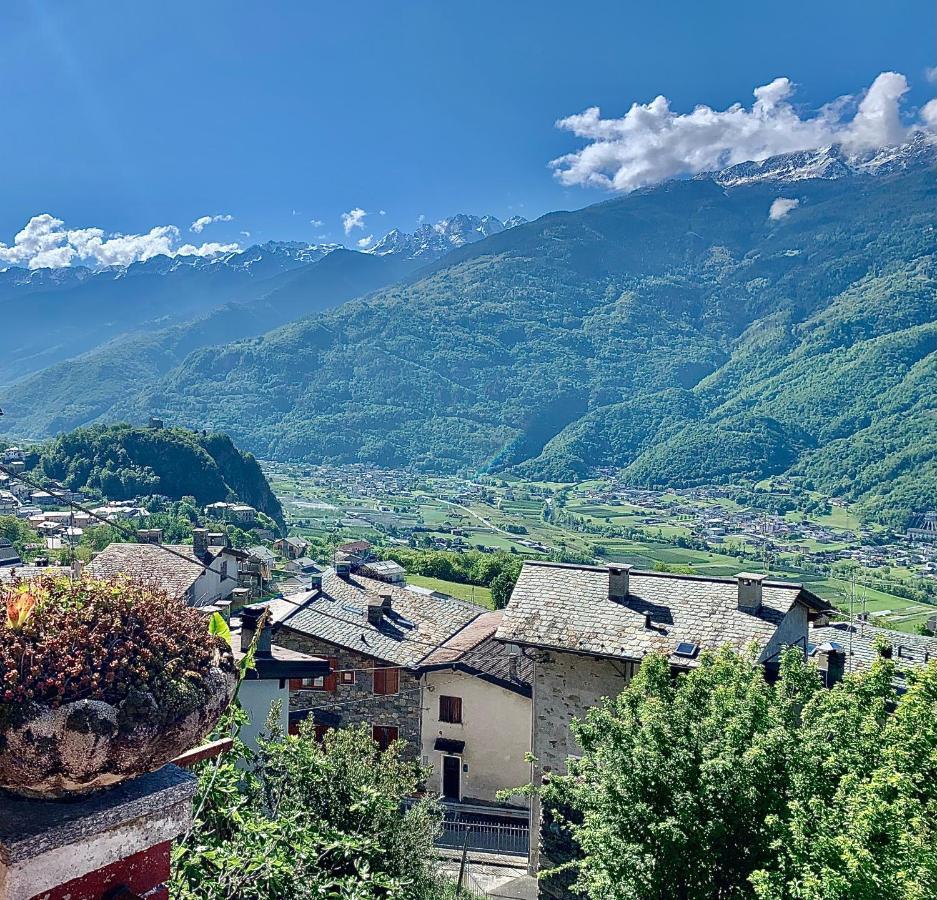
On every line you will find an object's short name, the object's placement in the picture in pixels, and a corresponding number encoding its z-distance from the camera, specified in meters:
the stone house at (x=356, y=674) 27.62
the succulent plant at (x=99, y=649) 2.52
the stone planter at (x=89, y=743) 2.42
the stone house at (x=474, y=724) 27.39
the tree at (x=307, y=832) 4.30
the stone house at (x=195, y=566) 43.59
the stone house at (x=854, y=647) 18.02
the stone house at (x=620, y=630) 18.20
